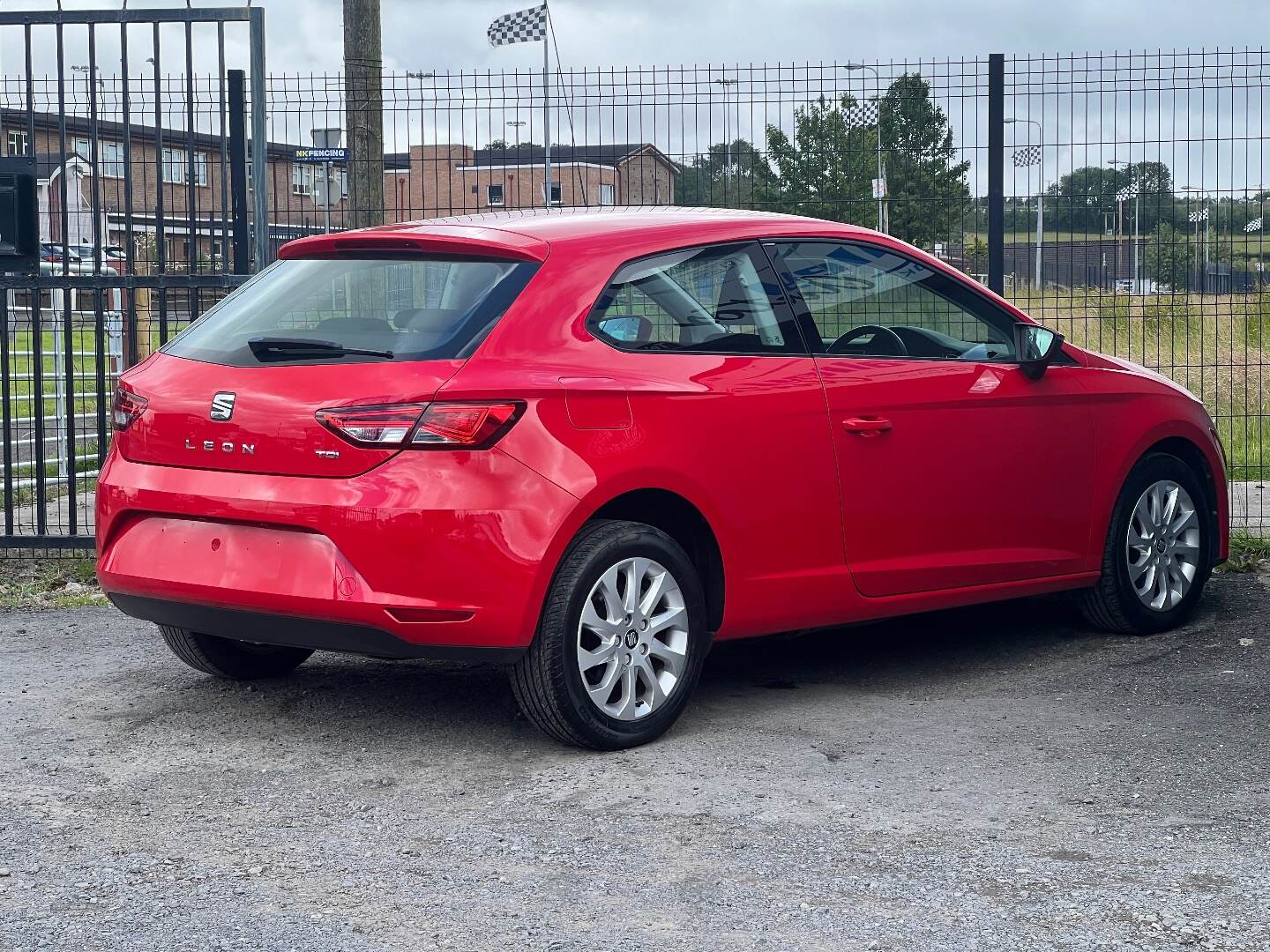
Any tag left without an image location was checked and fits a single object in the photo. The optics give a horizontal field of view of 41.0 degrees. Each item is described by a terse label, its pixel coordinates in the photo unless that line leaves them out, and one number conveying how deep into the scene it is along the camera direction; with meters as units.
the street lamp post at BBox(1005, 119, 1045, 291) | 9.38
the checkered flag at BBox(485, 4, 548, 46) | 29.22
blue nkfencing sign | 9.86
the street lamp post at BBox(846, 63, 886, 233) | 9.15
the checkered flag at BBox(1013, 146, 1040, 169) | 9.41
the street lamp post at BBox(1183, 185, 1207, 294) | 9.23
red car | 4.86
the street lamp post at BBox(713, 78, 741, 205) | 9.41
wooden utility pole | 10.02
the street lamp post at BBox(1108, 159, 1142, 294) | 9.21
